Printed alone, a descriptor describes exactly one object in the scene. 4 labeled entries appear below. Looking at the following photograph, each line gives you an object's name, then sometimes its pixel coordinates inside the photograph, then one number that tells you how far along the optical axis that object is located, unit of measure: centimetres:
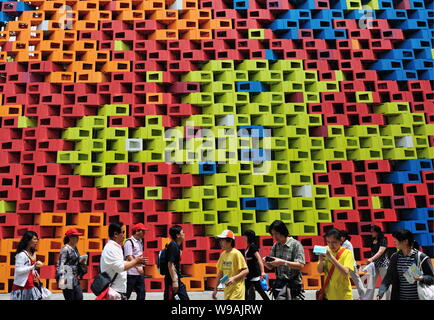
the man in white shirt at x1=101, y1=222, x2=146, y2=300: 430
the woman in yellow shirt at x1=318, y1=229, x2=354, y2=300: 433
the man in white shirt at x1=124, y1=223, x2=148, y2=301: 616
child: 485
